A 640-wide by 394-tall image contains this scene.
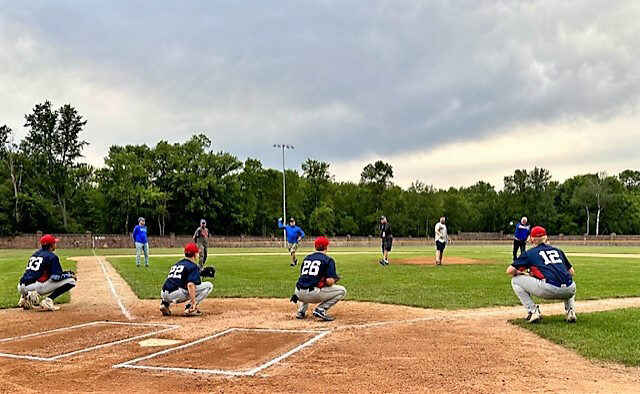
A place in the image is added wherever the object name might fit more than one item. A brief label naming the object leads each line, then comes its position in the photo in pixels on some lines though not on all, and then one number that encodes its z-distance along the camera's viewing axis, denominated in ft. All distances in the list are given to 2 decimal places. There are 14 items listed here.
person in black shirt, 73.56
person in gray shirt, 64.23
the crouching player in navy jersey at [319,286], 32.17
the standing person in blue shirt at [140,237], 70.96
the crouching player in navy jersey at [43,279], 36.91
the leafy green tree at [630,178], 422.41
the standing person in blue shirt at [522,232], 70.38
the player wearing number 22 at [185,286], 33.60
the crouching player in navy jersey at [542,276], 29.19
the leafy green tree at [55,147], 247.50
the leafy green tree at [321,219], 280.31
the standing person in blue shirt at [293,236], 75.00
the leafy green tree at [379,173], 331.98
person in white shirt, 69.77
